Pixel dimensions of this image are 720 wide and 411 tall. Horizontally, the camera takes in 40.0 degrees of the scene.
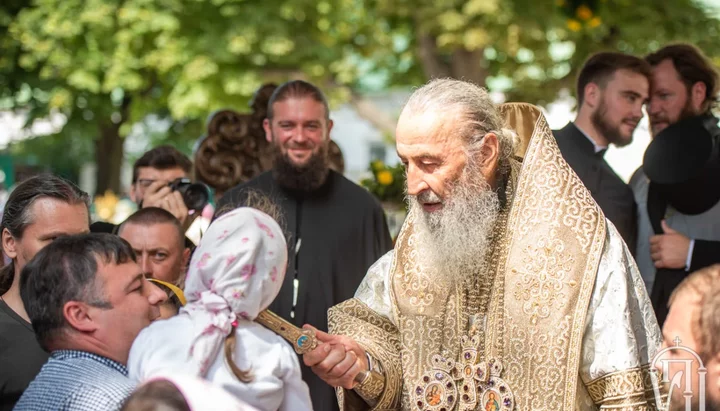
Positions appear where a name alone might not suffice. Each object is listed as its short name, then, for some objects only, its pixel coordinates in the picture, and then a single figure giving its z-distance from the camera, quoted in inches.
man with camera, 221.0
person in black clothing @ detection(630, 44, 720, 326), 204.1
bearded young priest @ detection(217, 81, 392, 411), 227.9
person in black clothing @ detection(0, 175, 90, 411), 148.3
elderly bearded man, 132.2
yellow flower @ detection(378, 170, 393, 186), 286.3
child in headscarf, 110.8
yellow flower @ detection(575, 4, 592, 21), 452.2
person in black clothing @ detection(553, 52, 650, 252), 214.8
